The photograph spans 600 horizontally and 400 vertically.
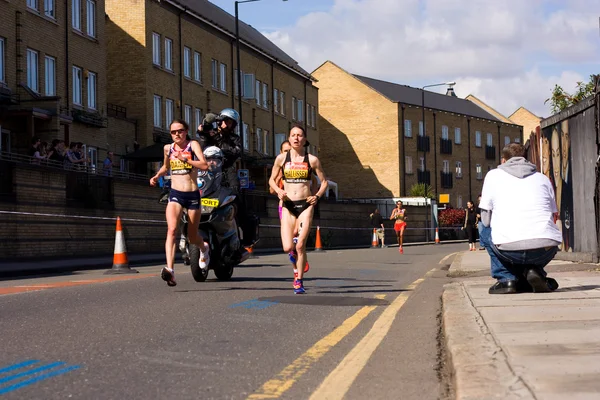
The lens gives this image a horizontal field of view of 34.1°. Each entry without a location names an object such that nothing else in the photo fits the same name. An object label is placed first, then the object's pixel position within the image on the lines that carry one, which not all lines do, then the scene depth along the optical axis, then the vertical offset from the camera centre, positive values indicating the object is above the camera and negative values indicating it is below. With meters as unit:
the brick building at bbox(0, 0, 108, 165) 30.72 +5.39
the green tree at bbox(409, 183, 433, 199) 72.94 +2.41
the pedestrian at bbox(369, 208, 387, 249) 47.25 +0.05
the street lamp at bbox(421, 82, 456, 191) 77.22 +5.40
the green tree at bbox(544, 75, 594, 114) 26.75 +3.47
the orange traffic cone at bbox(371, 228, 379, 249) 44.86 -0.69
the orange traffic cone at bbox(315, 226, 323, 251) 34.79 -0.71
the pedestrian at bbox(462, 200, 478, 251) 31.98 -0.06
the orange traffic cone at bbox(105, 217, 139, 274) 16.91 -0.55
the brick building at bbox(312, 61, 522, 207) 74.75 +6.70
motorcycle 12.05 +0.05
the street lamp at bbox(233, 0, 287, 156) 38.43 +8.38
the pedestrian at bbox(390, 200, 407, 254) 34.28 +0.24
